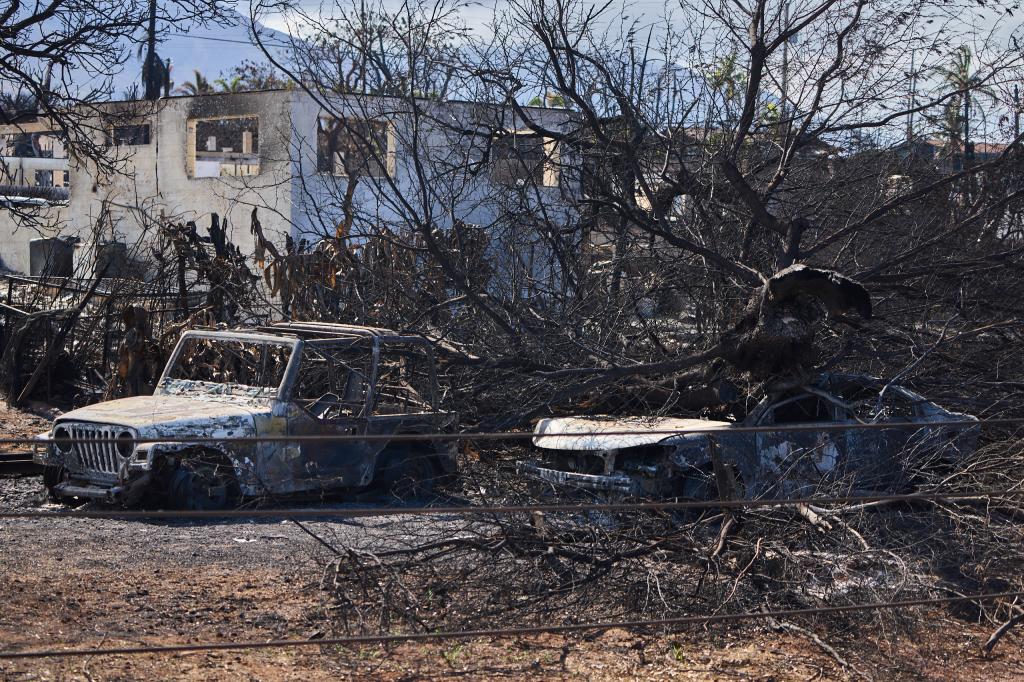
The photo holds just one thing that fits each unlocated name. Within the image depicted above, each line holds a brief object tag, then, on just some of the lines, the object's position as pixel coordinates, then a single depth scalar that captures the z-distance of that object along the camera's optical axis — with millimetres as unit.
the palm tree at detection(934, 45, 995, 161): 19792
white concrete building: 22578
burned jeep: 16297
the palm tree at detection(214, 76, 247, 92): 85200
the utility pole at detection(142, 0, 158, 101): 44344
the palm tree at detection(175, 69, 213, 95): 84625
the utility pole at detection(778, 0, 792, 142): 19703
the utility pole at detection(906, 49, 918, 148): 19922
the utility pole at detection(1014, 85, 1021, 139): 19797
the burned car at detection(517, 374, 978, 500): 14141
